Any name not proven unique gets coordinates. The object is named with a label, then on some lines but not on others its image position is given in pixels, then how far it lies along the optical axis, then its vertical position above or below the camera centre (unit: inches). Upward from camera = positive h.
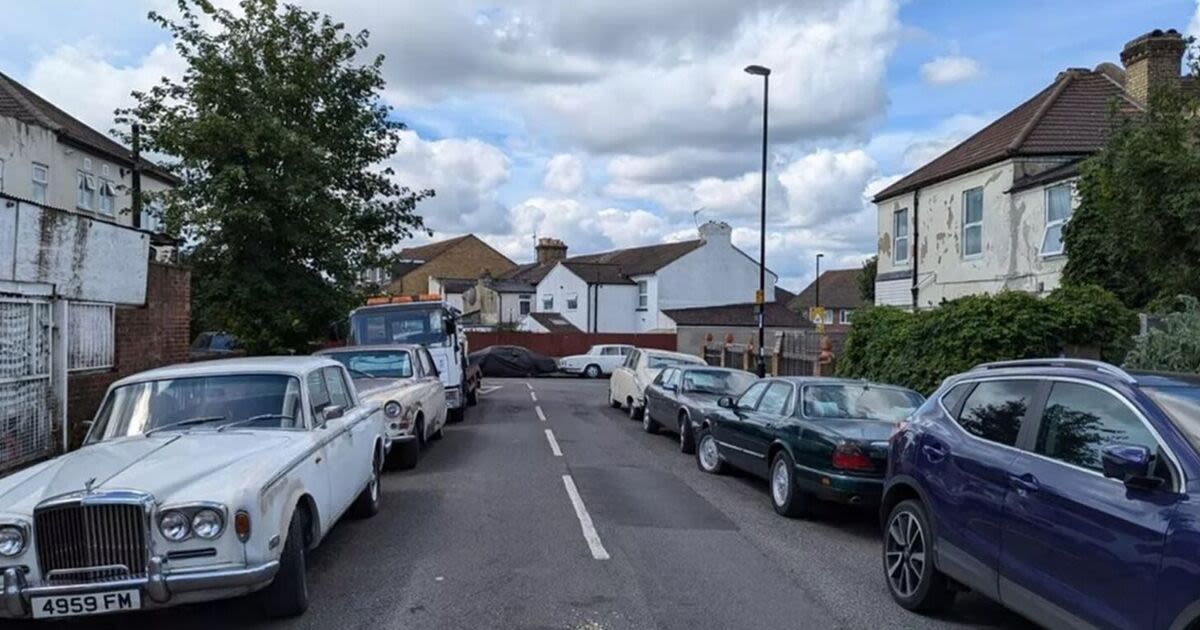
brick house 3245.6 +209.6
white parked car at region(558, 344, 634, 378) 1639.9 -69.7
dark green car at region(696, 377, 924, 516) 328.2 -42.4
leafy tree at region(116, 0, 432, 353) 634.2 +108.0
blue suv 159.9 -33.8
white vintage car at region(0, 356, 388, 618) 193.3 -40.9
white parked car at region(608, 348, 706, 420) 775.1 -41.7
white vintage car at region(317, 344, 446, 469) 466.0 -38.5
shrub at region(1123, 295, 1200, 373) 392.5 -4.8
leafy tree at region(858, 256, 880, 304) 2310.7 +126.1
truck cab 732.0 -7.8
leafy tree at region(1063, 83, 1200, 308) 420.2 +67.9
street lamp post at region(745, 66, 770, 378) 946.1 +98.5
